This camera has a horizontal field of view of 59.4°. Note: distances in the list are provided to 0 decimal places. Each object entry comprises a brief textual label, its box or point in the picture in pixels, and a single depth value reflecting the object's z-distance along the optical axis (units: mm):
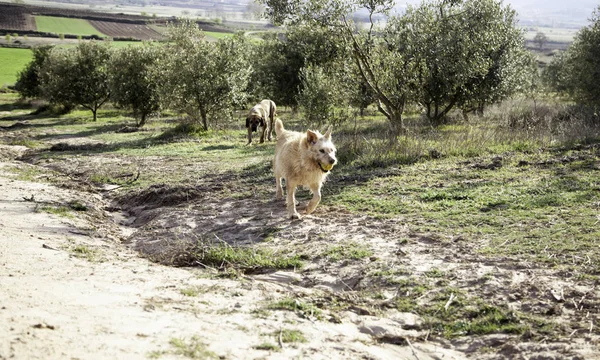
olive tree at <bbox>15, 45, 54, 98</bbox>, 53812
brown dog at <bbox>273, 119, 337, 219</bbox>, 9055
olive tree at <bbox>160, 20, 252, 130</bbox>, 25859
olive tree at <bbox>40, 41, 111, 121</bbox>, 39719
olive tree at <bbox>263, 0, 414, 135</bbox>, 17422
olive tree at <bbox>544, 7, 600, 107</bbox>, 29141
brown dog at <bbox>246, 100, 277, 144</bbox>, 21859
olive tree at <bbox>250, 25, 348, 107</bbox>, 39938
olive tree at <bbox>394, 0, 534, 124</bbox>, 18656
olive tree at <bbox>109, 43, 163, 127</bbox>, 32406
